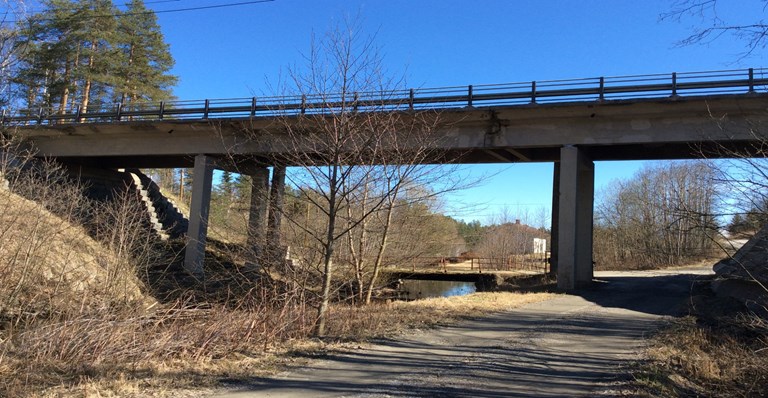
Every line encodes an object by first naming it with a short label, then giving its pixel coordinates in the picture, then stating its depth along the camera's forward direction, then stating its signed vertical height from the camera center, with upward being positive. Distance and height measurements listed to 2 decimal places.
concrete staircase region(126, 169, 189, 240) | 33.93 +2.25
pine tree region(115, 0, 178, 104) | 37.72 +13.79
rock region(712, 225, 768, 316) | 12.62 -0.59
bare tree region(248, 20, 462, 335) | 9.51 +2.01
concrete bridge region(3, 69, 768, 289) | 19.78 +5.59
